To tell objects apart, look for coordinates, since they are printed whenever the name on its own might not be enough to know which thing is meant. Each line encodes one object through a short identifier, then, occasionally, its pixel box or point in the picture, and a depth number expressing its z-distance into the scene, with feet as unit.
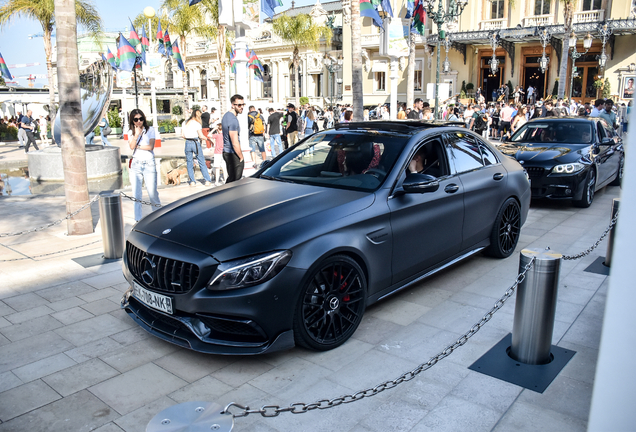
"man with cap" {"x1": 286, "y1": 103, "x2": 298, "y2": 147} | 55.77
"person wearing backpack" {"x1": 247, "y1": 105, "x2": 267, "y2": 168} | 47.73
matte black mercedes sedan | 11.62
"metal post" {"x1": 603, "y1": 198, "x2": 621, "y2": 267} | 18.95
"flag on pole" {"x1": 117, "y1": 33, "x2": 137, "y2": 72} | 75.61
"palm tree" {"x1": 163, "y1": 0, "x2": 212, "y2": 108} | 105.09
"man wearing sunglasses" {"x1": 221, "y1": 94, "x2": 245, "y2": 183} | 28.73
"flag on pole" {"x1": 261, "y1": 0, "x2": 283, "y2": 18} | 34.83
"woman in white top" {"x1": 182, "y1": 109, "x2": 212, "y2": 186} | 38.88
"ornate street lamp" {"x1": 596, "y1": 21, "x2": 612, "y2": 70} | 107.85
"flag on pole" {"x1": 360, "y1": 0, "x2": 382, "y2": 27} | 43.98
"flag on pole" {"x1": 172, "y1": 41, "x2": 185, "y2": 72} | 91.73
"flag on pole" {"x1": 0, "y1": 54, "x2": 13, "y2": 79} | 83.94
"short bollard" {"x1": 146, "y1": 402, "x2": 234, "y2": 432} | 7.99
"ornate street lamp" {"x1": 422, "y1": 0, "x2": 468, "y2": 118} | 68.60
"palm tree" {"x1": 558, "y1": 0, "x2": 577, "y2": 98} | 95.09
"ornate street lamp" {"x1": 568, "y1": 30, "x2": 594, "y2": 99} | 95.76
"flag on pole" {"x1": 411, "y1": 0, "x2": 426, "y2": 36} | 64.59
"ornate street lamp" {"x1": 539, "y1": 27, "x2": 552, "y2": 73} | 112.98
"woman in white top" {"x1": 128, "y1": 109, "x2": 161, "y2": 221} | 24.44
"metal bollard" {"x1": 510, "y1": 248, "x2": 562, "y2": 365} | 11.62
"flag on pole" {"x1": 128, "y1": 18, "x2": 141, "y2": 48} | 79.51
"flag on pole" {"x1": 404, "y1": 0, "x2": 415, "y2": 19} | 67.35
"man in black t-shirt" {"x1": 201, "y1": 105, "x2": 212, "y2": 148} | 53.78
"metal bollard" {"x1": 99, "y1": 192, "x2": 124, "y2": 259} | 20.63
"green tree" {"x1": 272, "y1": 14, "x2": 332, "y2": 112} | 148.15
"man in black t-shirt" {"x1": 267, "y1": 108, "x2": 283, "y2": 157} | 52.90
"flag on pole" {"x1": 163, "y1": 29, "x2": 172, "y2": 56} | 93.36
